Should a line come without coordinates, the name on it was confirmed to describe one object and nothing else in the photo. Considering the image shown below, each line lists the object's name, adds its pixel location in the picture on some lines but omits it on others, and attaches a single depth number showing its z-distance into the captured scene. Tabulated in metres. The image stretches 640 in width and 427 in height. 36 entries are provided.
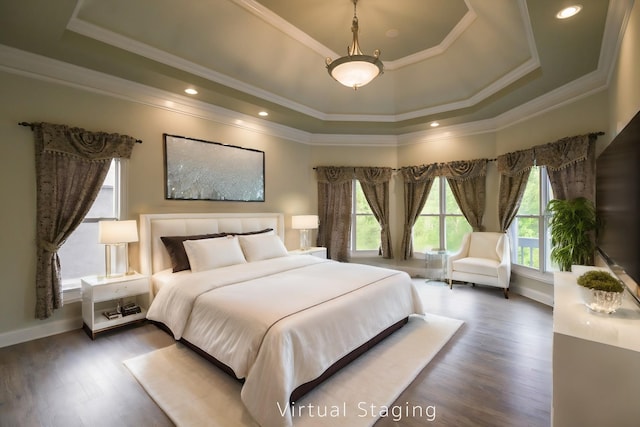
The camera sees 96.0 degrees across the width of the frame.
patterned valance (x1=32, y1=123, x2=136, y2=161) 2.87
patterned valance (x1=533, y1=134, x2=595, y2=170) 3.44
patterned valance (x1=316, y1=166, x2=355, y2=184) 5.69
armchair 4.30
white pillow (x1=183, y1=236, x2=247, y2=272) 3.31
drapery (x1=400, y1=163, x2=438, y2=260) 5.49
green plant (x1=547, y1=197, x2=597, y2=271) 3.26
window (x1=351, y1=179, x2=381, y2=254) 5.96
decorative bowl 1.66
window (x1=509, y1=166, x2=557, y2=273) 4.16
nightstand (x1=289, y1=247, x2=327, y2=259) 4.94
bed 1.87
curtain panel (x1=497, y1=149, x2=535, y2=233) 4.23
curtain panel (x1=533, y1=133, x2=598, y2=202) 3.40
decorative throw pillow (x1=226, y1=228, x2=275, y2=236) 4.09
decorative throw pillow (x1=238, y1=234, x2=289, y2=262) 3.87
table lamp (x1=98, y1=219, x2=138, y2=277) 3.01
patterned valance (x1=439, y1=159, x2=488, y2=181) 4.91
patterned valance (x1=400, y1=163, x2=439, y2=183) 5.41
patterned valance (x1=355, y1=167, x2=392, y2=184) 5.74
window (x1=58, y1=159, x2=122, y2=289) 3.20
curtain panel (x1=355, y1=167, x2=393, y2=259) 5.76
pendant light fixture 2.55
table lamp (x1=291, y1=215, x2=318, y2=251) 5.04
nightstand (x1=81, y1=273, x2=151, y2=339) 2.92
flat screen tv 1.56
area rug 1.85
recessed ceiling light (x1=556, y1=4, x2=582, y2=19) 2.22
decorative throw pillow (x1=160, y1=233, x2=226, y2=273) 3.37
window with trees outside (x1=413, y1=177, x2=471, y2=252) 5.39
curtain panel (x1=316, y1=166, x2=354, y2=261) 5.70
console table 1.29
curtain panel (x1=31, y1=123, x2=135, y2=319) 2.88
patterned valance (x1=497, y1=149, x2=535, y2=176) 4.14
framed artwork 3.84
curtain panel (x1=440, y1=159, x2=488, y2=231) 4.93
